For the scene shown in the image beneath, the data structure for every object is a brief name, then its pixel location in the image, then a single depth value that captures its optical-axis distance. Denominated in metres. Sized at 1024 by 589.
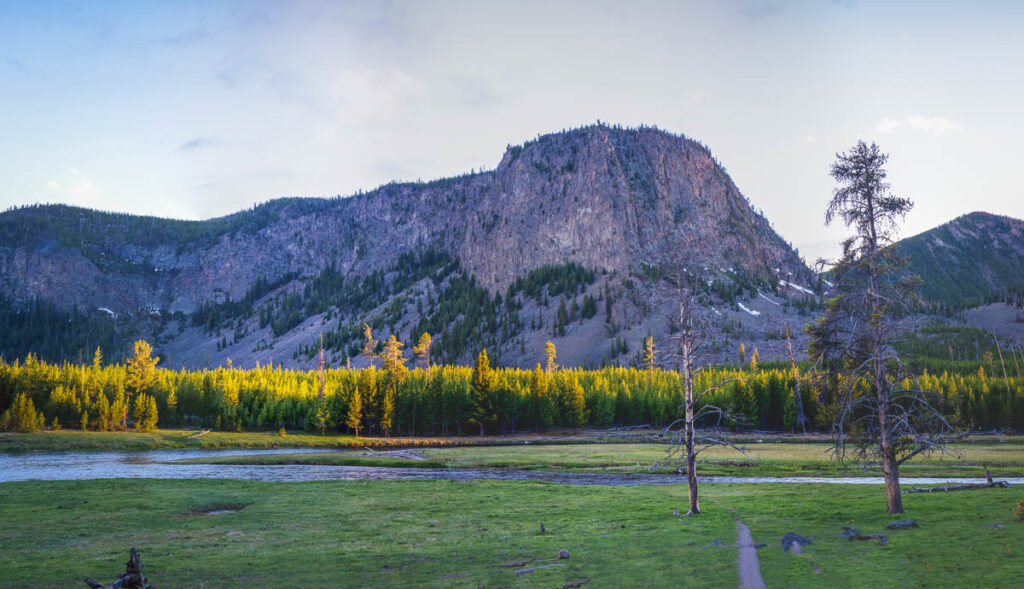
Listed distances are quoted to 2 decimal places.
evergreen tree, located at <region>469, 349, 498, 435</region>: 116.81
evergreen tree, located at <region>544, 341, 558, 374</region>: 145.79
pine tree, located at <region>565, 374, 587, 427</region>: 124.06
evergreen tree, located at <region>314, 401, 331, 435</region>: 113.62
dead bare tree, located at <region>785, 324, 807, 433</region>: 104.69
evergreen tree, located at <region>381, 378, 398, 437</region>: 112.62
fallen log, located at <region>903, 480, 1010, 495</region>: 37.22
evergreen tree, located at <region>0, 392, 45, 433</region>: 99.56
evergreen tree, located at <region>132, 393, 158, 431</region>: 113.25
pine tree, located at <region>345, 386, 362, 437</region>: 108.89
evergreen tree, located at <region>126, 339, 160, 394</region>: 124.12
